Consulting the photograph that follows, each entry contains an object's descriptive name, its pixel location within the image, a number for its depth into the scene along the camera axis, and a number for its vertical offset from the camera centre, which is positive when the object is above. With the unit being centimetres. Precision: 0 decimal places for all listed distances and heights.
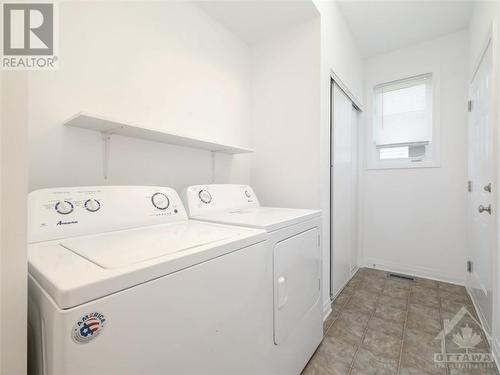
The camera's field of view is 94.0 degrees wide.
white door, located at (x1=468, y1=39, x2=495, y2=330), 161 -2
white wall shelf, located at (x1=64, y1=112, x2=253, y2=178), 111 +30
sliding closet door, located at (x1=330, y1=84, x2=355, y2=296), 218 -5
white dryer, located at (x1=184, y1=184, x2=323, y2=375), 114 -42
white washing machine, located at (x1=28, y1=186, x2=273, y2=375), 50 -28
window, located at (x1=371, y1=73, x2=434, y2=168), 277 +79
